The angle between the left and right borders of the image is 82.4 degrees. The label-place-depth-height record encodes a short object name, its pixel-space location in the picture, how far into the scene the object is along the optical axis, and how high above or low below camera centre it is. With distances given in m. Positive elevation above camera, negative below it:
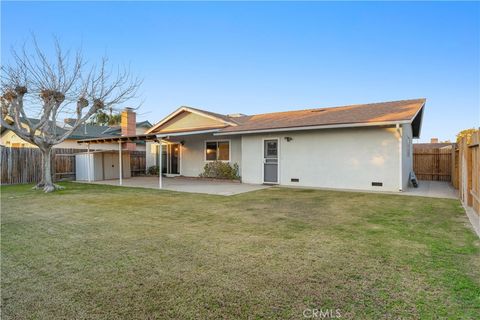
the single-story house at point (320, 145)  9.84 +0.59
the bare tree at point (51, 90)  10.76 +2.99
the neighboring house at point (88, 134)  21.44 +2.27
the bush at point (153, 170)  17.97 -0.67
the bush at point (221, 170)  14.19 -0.59
